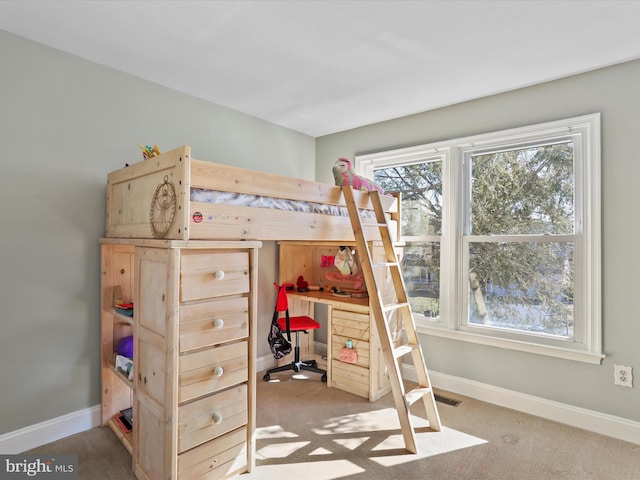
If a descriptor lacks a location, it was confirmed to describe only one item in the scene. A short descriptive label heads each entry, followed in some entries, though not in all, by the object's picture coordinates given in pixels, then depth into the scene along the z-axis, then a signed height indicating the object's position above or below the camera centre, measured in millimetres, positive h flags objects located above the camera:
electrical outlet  2361 -851
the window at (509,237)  2551 +62
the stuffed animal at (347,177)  2756 +509
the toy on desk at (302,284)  3686 -420
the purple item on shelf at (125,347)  2391 -709
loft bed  1756 +220
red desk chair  3150 -750
